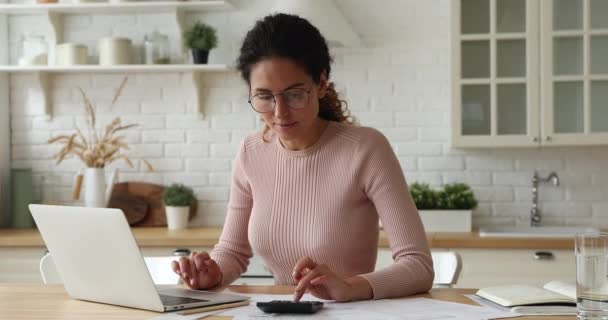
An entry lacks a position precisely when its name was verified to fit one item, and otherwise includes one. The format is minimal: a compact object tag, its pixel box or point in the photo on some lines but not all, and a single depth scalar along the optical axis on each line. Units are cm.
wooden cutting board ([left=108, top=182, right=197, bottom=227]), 452
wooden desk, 185
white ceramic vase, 440
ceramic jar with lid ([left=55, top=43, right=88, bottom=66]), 445
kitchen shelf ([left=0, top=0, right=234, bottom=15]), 437
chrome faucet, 436
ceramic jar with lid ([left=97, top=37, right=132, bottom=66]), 441
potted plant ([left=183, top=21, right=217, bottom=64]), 435
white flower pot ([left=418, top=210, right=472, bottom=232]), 414
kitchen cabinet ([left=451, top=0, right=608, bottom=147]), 407
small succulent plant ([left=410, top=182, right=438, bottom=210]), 418
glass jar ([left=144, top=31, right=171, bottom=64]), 445
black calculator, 178
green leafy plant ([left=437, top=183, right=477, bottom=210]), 417
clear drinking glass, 164
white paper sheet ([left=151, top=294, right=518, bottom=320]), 175
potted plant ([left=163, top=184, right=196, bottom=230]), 440
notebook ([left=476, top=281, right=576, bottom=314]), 181
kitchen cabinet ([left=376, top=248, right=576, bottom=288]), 382
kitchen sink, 404
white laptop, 183
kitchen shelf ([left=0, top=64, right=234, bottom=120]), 437
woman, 216
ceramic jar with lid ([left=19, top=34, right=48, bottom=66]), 449
